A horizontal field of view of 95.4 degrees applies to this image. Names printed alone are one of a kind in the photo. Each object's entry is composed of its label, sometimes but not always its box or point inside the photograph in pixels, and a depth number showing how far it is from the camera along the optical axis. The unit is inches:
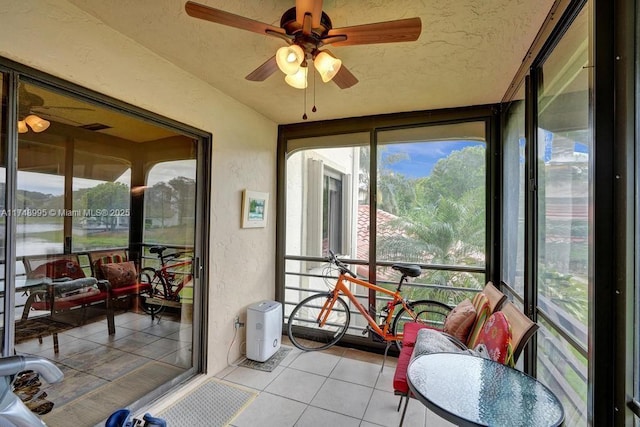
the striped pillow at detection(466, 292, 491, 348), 79.1
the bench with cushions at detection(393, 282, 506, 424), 79.3
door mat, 80.5
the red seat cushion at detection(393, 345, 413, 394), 67.0
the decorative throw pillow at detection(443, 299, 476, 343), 84.7
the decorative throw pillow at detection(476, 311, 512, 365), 60.1
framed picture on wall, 116.6
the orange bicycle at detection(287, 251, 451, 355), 116.9
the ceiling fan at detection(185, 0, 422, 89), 50.4
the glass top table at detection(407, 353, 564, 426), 43.4
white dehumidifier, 112.3
